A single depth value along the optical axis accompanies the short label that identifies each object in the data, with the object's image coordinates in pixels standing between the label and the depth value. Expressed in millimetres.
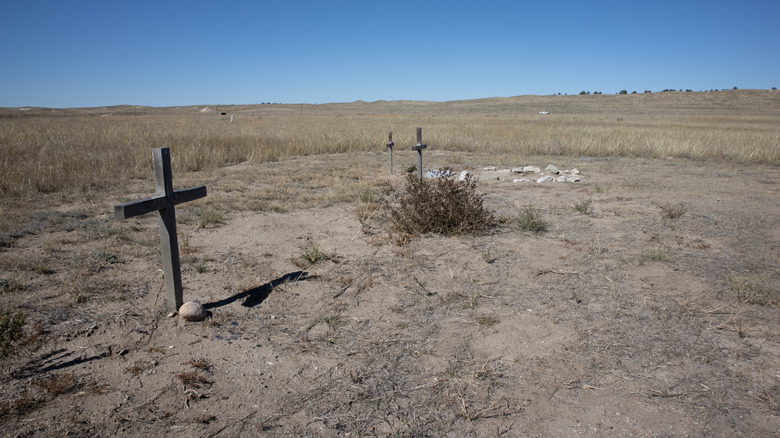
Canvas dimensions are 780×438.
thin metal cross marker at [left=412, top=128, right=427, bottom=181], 8264
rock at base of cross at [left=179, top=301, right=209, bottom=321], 3365
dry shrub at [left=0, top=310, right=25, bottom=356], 2797
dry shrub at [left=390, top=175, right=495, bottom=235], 5645
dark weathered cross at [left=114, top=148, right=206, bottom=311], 3182
